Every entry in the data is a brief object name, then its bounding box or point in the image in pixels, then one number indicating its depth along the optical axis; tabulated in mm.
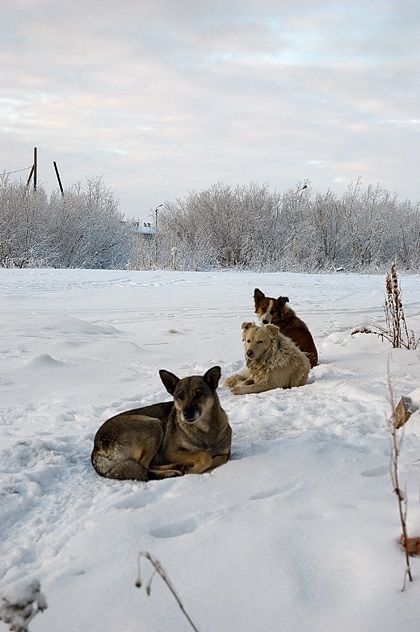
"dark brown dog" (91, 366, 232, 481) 4383
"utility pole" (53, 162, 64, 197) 44775
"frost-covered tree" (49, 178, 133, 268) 33469
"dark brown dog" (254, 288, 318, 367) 8586
